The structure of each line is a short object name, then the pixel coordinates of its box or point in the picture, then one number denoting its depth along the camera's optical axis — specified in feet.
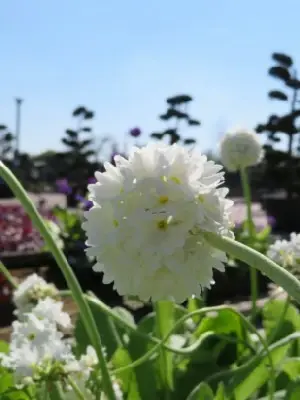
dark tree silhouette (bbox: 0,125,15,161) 72.63
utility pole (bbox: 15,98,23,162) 64.89
